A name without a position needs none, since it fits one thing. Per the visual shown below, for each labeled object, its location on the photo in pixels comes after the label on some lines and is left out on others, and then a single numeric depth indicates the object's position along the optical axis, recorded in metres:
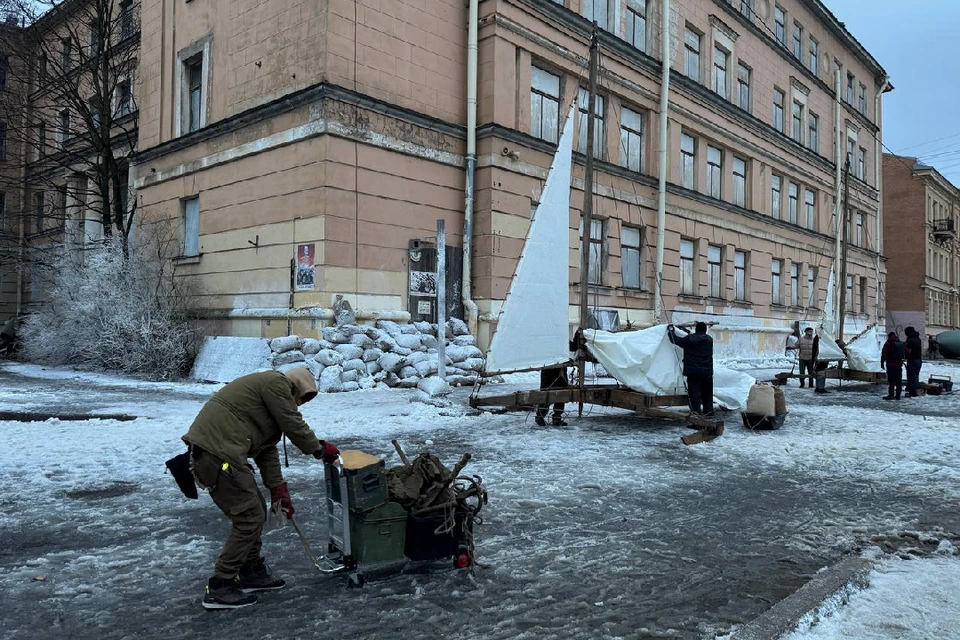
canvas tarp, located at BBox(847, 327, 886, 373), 17.75
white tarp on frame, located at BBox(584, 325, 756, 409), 10.26
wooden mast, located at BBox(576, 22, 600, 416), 11.17
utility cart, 4.25
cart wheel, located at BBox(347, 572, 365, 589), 4.29
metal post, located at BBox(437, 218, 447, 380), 13.17
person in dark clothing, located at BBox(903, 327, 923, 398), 15.77
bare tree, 20.95
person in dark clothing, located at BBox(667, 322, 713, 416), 10.20
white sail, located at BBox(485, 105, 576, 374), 10.00
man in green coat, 4.00
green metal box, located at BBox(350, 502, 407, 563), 4.32
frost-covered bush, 15.74
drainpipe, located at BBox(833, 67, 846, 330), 31.53
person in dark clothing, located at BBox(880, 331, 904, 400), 15.25
